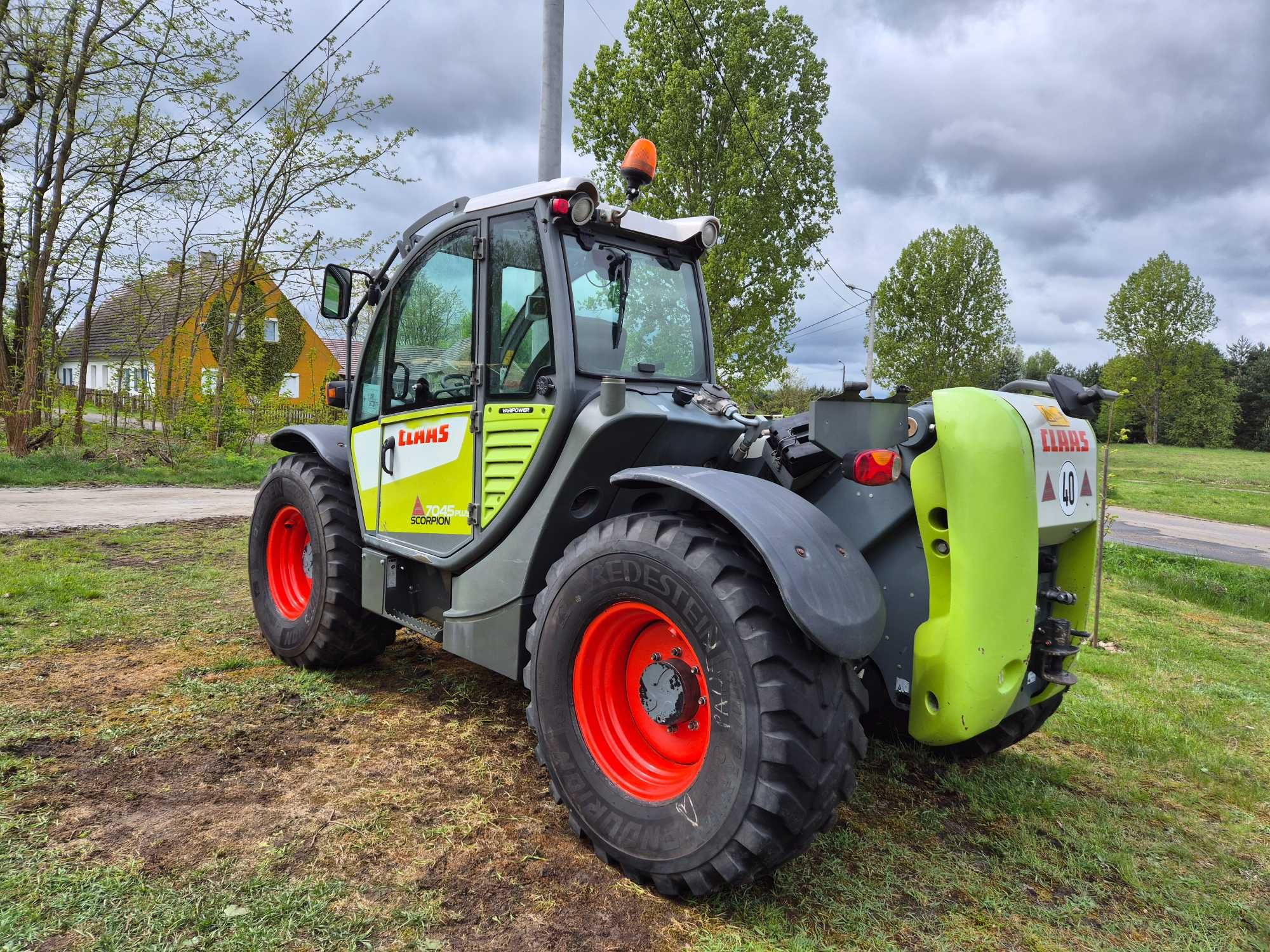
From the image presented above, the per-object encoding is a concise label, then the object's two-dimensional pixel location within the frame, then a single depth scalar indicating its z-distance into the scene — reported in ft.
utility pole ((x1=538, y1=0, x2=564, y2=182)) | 22.52
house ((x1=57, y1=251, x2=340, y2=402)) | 41.88
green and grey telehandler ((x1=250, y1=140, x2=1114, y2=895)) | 7.16
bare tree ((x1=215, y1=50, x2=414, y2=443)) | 43.55
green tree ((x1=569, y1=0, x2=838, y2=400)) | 44.86
